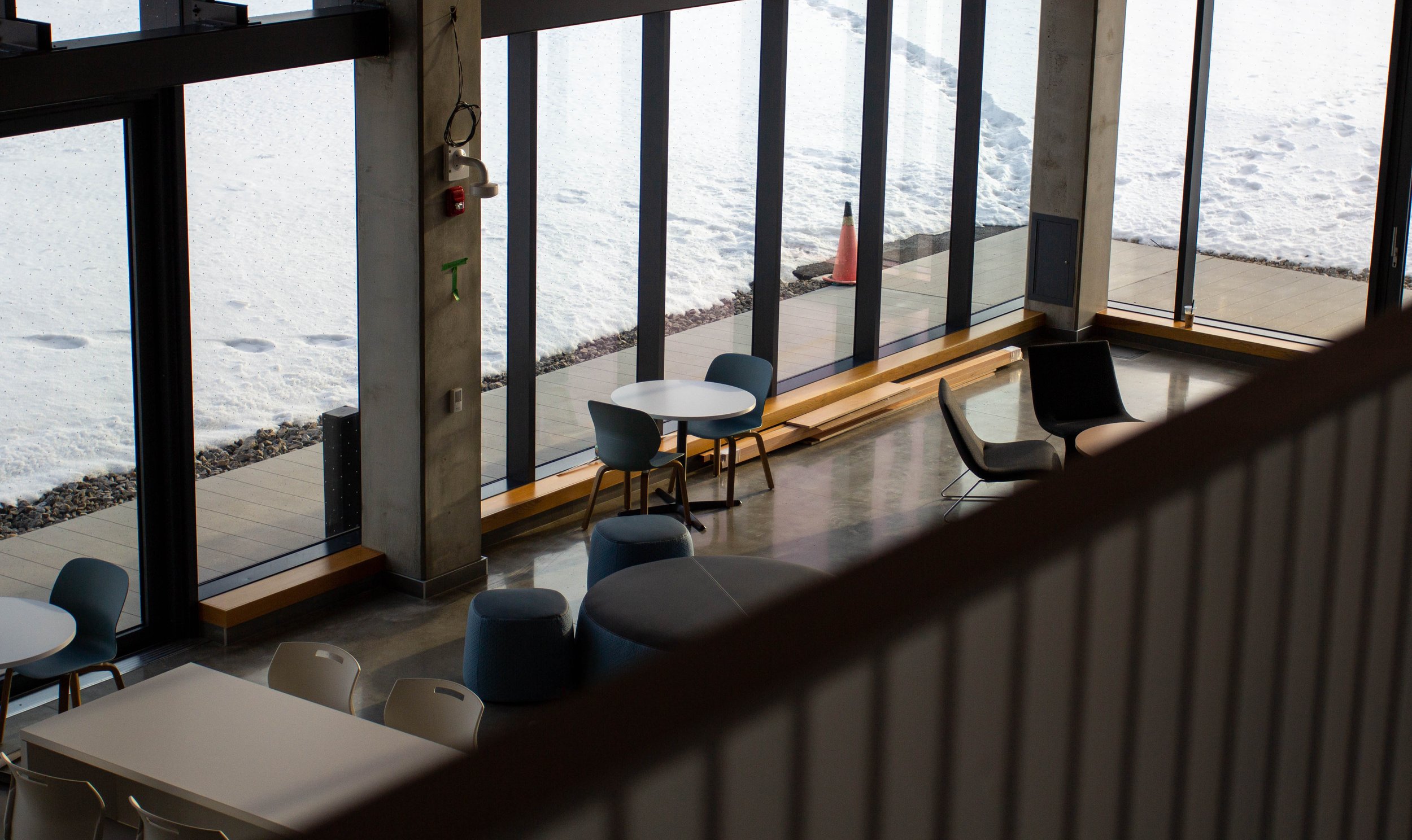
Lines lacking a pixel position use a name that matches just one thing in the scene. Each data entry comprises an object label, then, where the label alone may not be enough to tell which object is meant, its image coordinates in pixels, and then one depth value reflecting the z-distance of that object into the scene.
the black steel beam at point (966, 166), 11.83
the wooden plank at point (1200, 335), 11.97
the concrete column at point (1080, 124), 12.21
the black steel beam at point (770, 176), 9.77
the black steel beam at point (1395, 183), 11.27
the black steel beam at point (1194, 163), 12.12
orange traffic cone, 10.98
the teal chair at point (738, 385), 8.92
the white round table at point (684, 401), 8.31
